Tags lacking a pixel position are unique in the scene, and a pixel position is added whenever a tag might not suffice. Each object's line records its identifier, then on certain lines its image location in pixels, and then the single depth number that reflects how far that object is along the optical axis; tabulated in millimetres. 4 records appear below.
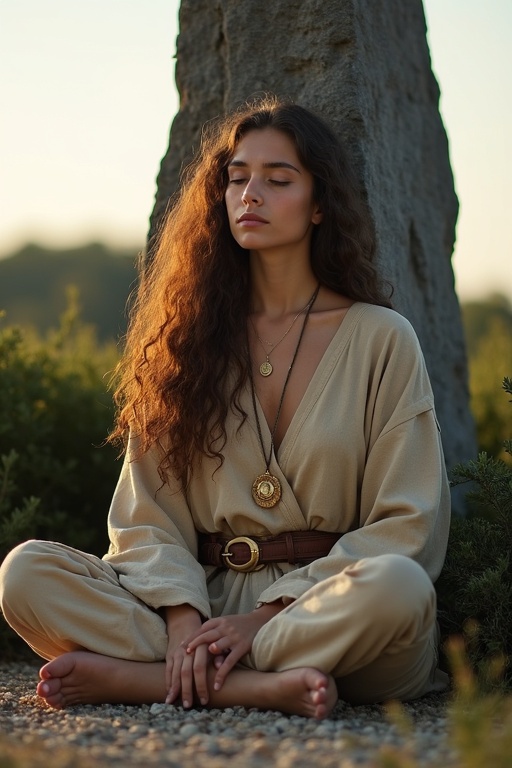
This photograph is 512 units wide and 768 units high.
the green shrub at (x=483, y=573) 3727
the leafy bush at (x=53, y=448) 5508
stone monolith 4785
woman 3377
